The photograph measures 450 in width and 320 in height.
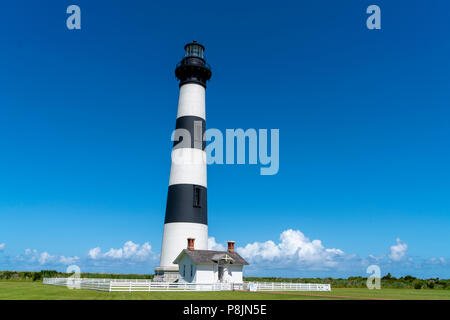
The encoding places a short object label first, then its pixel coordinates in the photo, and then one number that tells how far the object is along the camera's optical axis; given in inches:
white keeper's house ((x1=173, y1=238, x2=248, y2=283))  1332.4
